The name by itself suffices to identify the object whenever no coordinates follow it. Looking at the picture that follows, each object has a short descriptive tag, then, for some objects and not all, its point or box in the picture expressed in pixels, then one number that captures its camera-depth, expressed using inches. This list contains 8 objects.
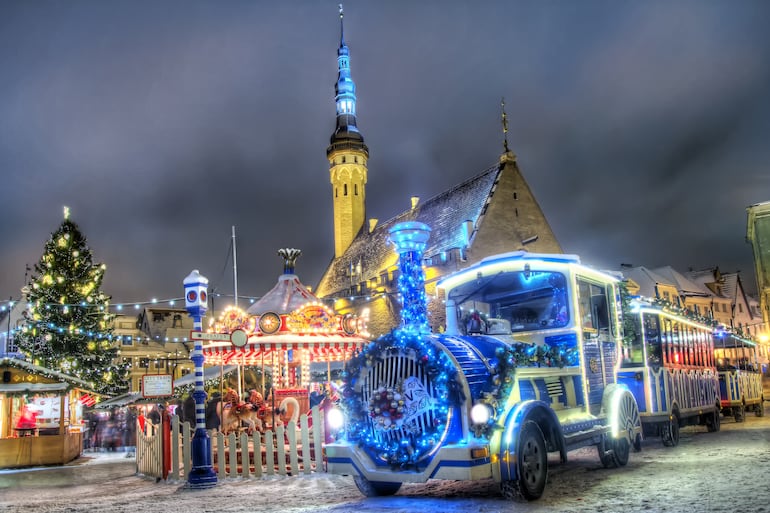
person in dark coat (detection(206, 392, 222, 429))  695.7
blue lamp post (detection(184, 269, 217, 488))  470.6
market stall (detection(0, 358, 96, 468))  813.2
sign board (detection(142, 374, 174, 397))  529.7
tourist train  313.7
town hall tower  2085.4
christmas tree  1201.4
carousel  732.0
